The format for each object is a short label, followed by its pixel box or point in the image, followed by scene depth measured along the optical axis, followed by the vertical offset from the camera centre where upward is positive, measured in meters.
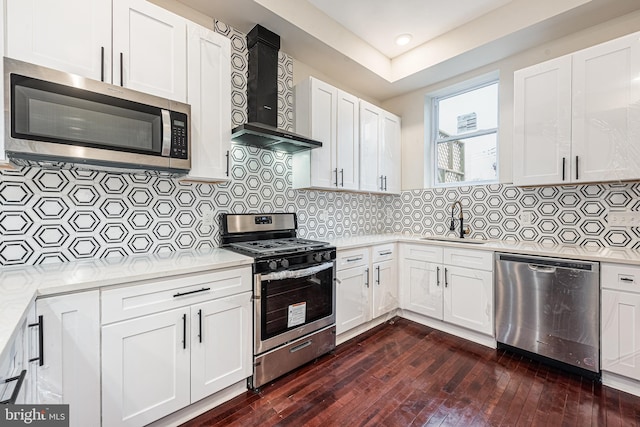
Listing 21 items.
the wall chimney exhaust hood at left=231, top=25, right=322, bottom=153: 2.42 +1.10
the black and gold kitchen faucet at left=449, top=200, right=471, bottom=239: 3.20 -0.13
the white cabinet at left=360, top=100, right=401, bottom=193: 3.23 +0.77
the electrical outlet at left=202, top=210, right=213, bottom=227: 2.29 -0.06
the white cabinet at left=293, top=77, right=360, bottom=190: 2.70 +0.80
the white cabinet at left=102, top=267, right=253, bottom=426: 1.41 -0.76
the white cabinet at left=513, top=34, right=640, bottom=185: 2.05 +0.78
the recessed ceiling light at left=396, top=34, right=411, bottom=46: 3.03 +1.92
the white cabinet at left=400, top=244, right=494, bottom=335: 2.58 -0.74
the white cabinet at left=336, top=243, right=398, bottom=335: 2.59 -0.75
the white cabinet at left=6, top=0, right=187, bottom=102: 1.38 +0.95
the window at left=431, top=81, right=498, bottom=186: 3.24 +0.94
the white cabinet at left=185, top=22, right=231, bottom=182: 1.92 +0.79
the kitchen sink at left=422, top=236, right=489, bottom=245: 2.84 -0.31
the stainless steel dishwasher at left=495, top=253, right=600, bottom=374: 2.03 -0.76
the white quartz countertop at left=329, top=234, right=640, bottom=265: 1.99 -0.31
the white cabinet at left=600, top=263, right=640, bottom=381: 1.88 -0.74
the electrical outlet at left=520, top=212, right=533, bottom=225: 2.79 -0.06
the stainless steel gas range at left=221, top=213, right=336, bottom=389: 1.95 -0.64
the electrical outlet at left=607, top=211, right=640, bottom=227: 2.27 -0.05
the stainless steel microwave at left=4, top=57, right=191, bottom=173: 1.29 +0.47
